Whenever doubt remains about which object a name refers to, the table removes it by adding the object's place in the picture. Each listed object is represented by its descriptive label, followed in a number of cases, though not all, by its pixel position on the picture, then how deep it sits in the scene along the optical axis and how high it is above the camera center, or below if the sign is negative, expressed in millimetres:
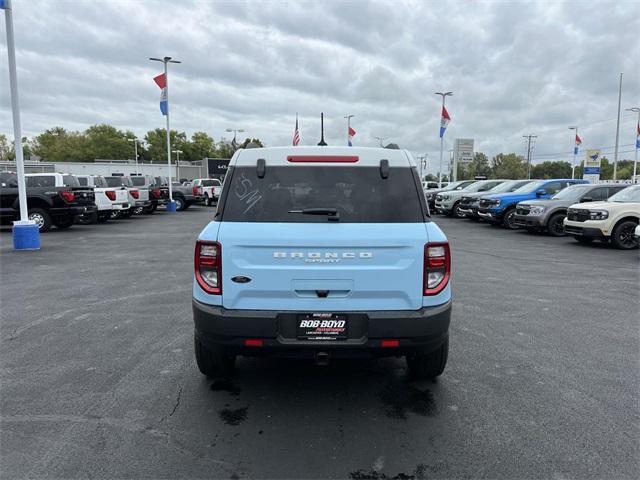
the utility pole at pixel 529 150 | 90475 +7015
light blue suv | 3205 -681
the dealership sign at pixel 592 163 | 46625 +2349
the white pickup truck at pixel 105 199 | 17609 -697
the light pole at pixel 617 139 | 37875 +3922
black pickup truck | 14914 -669
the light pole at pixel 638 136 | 35641 +3836
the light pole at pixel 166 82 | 24172 +5077
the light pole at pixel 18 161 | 10688 +441
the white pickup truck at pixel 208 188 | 32131 -427
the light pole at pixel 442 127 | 32406 +3991
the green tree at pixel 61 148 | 94500 +6530
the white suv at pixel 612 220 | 12016 -870
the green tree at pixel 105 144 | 95188 +7545
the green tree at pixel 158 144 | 110438 +8813
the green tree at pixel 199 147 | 110188 +8171
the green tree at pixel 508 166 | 116812 +4980
